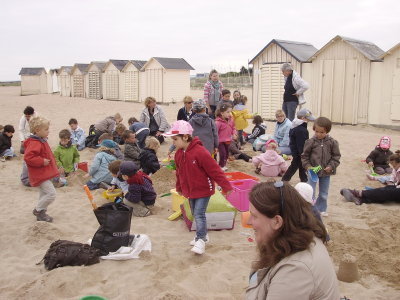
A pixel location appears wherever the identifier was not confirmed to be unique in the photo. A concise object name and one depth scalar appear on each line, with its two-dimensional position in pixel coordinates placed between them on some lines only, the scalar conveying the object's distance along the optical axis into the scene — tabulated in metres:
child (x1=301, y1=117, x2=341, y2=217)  6.03
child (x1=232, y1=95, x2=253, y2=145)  11.20
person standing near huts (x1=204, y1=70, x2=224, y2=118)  11.06
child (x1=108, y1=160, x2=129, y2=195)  7.09
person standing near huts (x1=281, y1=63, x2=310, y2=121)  9.58
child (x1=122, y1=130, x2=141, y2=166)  8.57
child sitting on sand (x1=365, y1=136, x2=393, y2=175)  9.01
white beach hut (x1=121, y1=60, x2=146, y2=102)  30.16
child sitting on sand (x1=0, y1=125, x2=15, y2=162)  10.81
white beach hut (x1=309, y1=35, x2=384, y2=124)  15.95
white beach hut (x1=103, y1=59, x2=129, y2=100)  32.50
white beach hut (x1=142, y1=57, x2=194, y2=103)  28.28
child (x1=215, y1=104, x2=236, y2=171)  8.86
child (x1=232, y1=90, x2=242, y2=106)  12.08
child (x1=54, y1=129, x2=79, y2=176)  8.73
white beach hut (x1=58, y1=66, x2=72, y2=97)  40.59
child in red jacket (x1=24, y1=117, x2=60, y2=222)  5.78
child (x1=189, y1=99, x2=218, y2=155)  7.87
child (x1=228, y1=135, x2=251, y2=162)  10.22
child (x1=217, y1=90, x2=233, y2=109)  10.11
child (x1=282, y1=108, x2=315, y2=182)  7.00
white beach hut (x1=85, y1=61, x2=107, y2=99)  35.06
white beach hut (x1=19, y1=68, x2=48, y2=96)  46.62
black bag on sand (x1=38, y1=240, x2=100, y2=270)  4.48
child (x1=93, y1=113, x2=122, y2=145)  12.29
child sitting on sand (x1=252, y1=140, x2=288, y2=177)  8.73
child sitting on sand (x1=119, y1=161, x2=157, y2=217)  6.14
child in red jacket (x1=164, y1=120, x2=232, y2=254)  4.88
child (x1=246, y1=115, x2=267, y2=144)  12.05
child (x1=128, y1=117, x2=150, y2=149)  10.86
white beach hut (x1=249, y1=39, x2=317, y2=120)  17.80
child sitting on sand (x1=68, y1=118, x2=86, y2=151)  11.95
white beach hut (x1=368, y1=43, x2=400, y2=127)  15.14
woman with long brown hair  1.97
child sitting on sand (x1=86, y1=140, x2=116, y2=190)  8.04
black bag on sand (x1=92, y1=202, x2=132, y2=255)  4.69
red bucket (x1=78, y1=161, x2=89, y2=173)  9.32
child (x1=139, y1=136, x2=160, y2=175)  8.41
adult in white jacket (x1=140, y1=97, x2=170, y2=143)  12.03
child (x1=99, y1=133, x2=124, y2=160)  8.69
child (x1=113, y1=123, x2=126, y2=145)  11.61
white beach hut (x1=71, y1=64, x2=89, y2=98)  38.19
